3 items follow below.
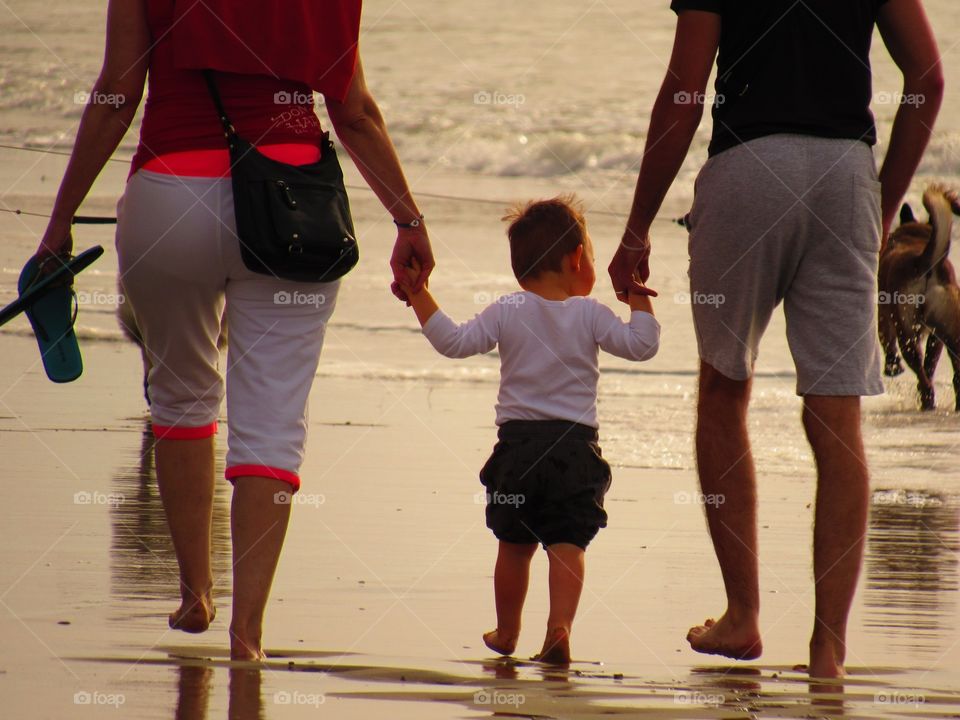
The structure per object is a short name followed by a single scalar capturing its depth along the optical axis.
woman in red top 5.50
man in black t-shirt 6.14
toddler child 6.75
